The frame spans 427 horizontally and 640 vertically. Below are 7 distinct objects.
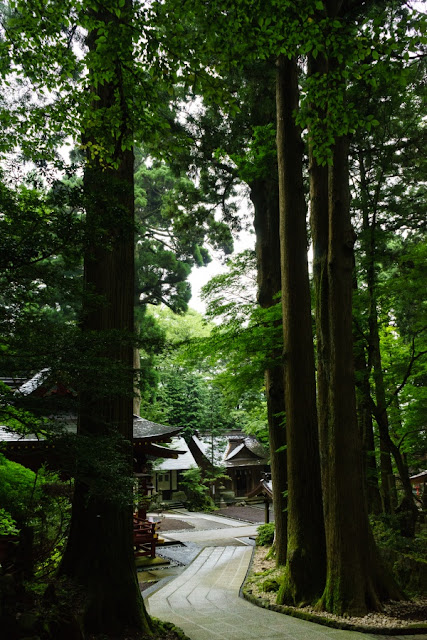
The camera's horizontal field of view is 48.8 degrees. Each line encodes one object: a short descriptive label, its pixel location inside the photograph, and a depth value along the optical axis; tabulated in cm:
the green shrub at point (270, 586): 798
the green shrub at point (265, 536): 1320
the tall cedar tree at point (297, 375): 692
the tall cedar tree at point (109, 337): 425
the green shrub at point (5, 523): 437
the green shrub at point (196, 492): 2563
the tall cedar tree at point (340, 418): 607
